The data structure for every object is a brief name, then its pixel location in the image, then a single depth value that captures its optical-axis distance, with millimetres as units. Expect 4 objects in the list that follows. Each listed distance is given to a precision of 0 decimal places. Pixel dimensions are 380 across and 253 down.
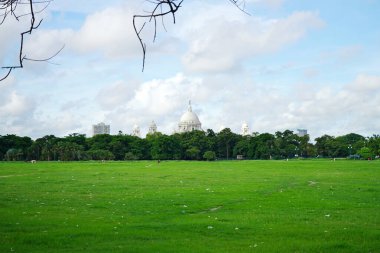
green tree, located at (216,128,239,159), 135500
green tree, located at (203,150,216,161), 121375
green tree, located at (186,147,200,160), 122312
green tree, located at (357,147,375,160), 114625
